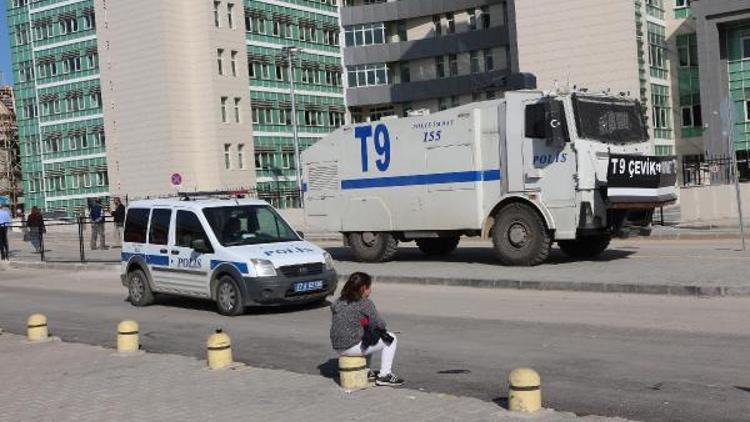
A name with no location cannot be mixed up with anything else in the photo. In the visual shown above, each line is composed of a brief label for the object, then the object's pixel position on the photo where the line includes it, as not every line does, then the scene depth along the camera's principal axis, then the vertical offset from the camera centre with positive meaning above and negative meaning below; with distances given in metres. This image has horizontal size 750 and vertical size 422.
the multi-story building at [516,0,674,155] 54.47 +7.70
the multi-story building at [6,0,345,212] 74.38 +9.34
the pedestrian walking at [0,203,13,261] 30.05 -0.79
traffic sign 46.53 +1.00
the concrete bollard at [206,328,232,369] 9.38 -1.61
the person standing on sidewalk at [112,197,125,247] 31.50 -0.40
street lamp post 57.84 +7.83
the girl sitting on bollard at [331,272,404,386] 8.35 -1.28
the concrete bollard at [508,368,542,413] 6.69 -1.59
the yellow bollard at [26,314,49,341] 12.53 -1.68
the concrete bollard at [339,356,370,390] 7.99 -1.64
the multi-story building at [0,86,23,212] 111.50 +6.41
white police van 13.83 -0.98
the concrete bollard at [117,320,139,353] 10.86 -1.64
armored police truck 16.59 +0.01
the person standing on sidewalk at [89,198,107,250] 31.26 -0.74
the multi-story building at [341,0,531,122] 71.62 +10.86
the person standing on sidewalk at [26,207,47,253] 31.58 -0.67
